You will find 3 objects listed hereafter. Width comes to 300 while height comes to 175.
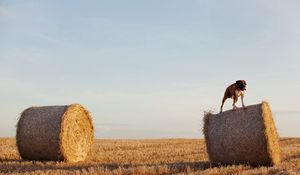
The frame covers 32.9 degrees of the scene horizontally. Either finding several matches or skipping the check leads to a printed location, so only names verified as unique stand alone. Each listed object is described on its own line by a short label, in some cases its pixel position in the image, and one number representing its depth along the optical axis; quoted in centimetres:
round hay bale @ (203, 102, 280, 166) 1240
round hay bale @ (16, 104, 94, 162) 1420
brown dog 1215
